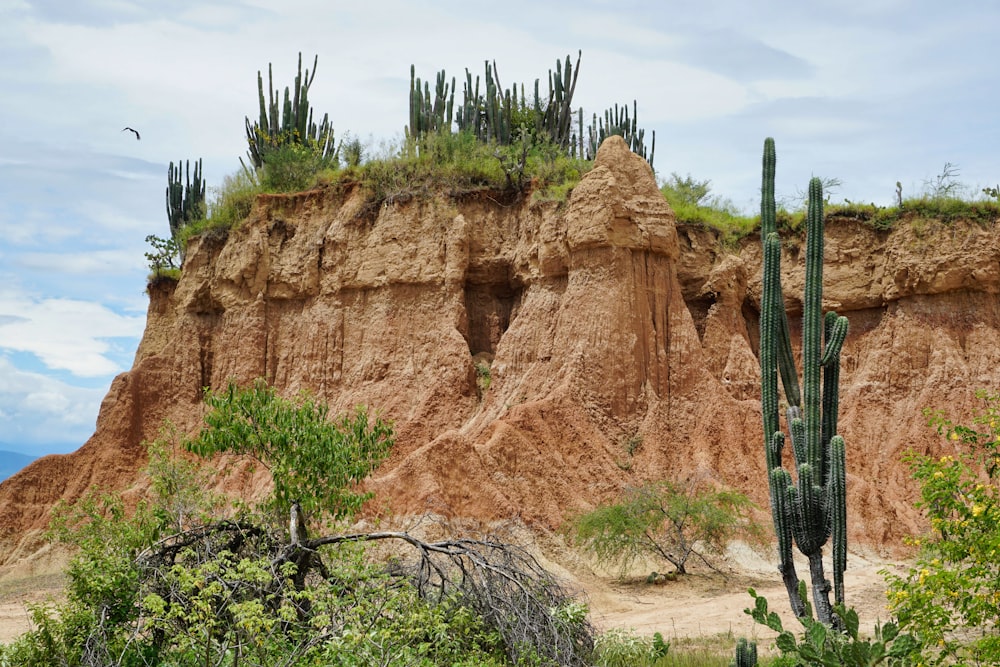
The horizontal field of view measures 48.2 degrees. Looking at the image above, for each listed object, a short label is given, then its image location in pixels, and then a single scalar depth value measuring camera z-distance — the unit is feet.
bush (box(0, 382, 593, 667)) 35.99
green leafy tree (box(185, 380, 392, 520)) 45.60
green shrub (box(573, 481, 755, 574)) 72.69
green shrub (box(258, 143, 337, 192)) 116.78
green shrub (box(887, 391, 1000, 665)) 33.55
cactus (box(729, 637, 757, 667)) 38.50
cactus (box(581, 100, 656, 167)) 120.37
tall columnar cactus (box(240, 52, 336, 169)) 121.80
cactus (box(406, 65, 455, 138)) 114.01
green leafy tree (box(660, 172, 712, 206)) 114.93
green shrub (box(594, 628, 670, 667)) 44.45
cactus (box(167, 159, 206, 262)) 131.23
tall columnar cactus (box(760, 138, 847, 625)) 41.52
